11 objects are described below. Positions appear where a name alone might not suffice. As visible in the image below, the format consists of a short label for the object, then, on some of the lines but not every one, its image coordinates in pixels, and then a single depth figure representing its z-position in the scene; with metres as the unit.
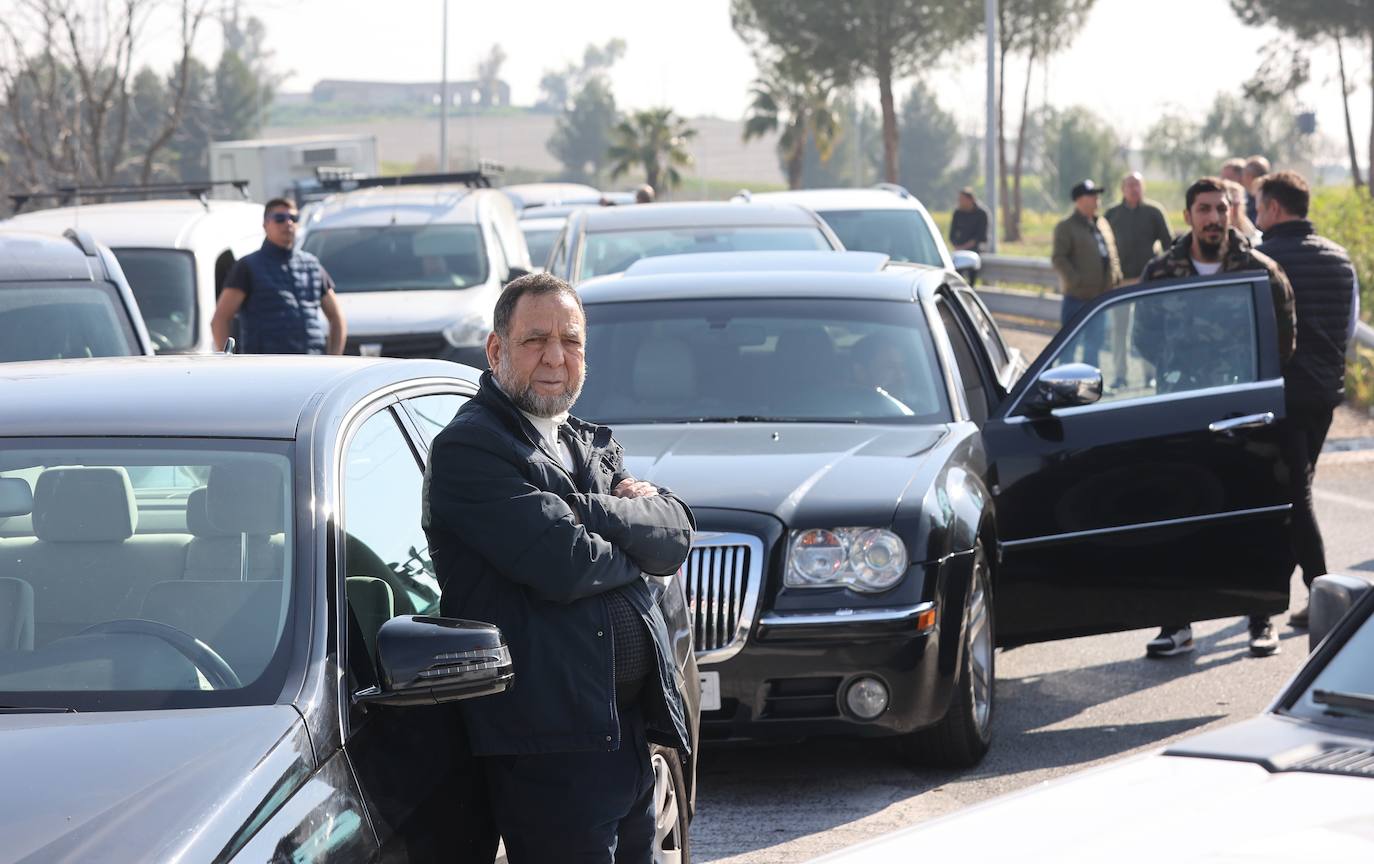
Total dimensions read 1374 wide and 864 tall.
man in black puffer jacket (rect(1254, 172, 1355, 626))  8.17
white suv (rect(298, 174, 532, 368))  14.34
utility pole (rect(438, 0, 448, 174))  55.26
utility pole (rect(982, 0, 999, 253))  33.47
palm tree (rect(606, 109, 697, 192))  84.56
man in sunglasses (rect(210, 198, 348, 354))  11.09
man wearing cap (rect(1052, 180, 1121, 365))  14.56
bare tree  22.00
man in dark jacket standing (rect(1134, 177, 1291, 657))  7.59
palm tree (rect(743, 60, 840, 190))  72.75
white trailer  36.72
